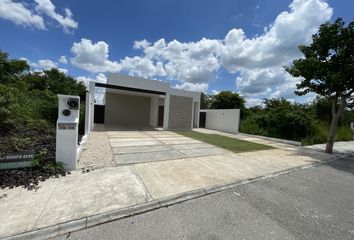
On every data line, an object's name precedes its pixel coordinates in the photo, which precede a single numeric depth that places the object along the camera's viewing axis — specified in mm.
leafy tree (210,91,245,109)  29109
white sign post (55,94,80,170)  4320
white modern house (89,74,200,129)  14016
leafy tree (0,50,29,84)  15635
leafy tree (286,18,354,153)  7820
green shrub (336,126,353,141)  14746
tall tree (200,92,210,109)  42922
